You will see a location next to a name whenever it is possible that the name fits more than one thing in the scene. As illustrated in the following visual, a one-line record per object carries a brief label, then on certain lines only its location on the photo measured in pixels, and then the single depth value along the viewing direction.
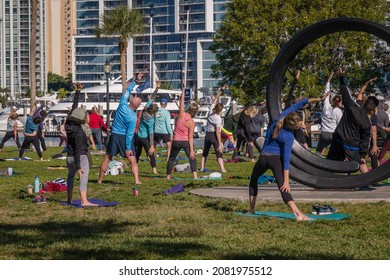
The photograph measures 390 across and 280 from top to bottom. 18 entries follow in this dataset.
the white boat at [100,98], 93.81
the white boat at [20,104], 97.66
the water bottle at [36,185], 15.80
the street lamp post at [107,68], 43.12
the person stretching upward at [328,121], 19.62
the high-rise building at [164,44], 172.25
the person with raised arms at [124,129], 16.47
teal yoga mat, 11.98
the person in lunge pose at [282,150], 11.81
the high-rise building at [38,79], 197.66
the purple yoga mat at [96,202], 13.79
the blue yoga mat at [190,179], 18.48
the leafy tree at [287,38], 52.41
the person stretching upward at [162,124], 22.55
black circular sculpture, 14.02
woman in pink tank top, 18.08
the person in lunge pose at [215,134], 20.86
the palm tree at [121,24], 54.22
